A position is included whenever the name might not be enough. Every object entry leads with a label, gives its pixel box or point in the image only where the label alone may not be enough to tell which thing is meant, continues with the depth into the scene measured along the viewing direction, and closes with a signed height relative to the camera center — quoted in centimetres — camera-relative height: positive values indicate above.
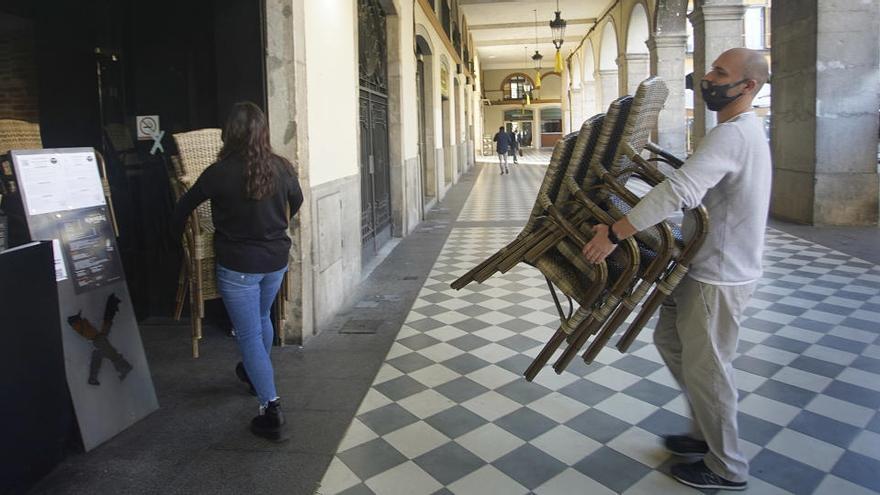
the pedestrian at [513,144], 2517 +131
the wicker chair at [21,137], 295 +24
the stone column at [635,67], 1655 +267
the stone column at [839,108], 803 +74
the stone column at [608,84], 2111 +289
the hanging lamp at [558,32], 1445 +322
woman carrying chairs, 273 -15
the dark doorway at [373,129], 709 +60
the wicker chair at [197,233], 311 -23
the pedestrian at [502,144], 2111 +107
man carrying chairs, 222 -23
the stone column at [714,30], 1007 +217
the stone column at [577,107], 2772 +293
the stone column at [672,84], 1311 +178
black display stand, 231 -66
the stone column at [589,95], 2649 +326
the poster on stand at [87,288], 269 -42
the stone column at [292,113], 403 +43
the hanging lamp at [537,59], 2254 +408
